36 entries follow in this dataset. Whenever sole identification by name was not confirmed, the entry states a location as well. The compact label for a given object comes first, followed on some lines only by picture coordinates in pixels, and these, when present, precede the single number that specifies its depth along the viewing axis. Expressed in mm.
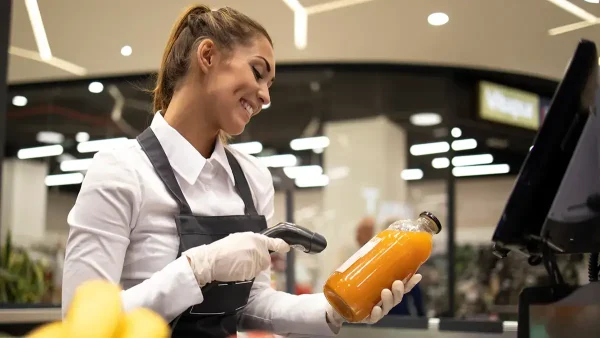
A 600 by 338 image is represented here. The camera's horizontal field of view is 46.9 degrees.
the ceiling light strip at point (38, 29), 5371
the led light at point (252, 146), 7539
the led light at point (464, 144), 7160
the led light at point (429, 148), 7160
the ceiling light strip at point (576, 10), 5406
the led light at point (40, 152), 7754
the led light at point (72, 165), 7703
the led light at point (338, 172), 7301
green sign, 7227
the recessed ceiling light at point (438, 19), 5633
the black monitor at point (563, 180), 986
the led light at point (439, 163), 7180
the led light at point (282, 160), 7449
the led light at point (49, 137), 7719
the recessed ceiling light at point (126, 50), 6342
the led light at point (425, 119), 7168
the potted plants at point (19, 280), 4242
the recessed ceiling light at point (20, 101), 7590
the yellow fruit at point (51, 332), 450
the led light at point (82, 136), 7695
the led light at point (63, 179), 7711
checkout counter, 2078
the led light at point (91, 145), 7695
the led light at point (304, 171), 7387
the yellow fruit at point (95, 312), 436
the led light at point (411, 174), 7199
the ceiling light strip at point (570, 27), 5801
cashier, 1153
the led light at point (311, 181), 7363
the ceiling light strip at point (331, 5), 5363
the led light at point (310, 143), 7414
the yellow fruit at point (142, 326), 453
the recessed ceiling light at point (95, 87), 7419
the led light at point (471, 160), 7199
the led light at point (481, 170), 7215
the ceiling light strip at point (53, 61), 6370
